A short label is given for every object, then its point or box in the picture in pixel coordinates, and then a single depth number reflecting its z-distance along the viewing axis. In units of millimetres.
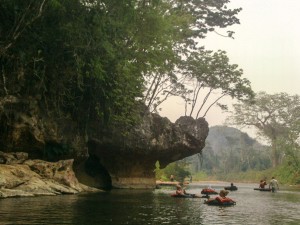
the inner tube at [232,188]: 41484
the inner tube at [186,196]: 25812
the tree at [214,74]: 40750
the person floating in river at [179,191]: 25812
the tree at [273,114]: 71500
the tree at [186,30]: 34969
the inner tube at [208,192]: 30219
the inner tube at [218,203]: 20406
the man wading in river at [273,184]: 39703
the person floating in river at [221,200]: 20422
